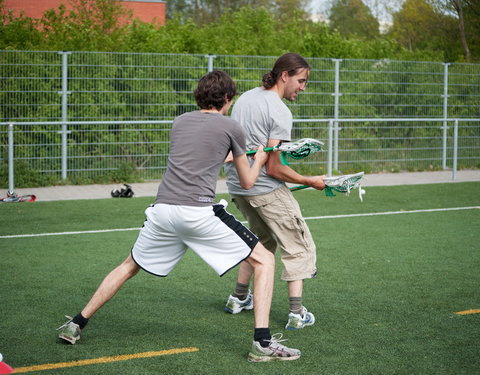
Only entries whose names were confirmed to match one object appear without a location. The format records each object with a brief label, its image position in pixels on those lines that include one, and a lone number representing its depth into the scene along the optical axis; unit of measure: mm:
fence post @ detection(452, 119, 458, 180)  15573
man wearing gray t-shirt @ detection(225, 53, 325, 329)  5559
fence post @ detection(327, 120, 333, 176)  14625
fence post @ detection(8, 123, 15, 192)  12188
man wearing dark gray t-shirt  4895
